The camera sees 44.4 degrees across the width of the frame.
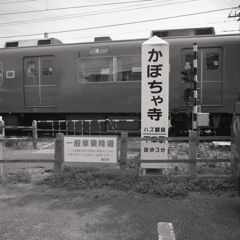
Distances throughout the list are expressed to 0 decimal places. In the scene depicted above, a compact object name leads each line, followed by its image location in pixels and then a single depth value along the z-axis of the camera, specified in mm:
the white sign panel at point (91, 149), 5551
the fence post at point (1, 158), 5840
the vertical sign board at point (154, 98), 5754
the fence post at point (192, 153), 5516
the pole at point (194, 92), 7867
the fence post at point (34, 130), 9409
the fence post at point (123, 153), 5617
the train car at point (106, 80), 9773
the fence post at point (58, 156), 5641
